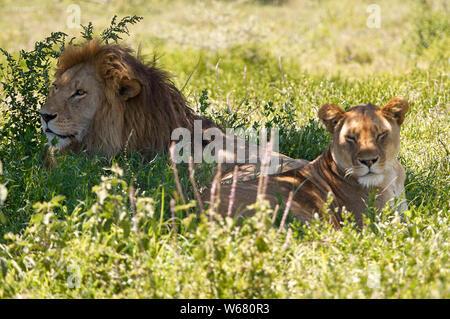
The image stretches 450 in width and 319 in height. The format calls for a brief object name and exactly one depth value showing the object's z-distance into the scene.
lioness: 8.55
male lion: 9.84
